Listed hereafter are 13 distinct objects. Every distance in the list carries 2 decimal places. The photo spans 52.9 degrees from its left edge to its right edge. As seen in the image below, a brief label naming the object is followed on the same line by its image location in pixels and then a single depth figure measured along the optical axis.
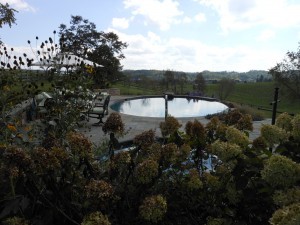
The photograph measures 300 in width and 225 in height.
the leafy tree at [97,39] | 29.17
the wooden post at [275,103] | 4.68
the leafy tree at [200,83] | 33.12
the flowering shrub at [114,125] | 1.51
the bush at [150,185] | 1.04
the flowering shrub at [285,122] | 1.49
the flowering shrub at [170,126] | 1.69
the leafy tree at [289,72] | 19.98
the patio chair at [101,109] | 9.71
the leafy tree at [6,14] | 10.91
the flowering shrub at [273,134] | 1.33
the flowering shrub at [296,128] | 1.27
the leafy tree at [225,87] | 28.14
